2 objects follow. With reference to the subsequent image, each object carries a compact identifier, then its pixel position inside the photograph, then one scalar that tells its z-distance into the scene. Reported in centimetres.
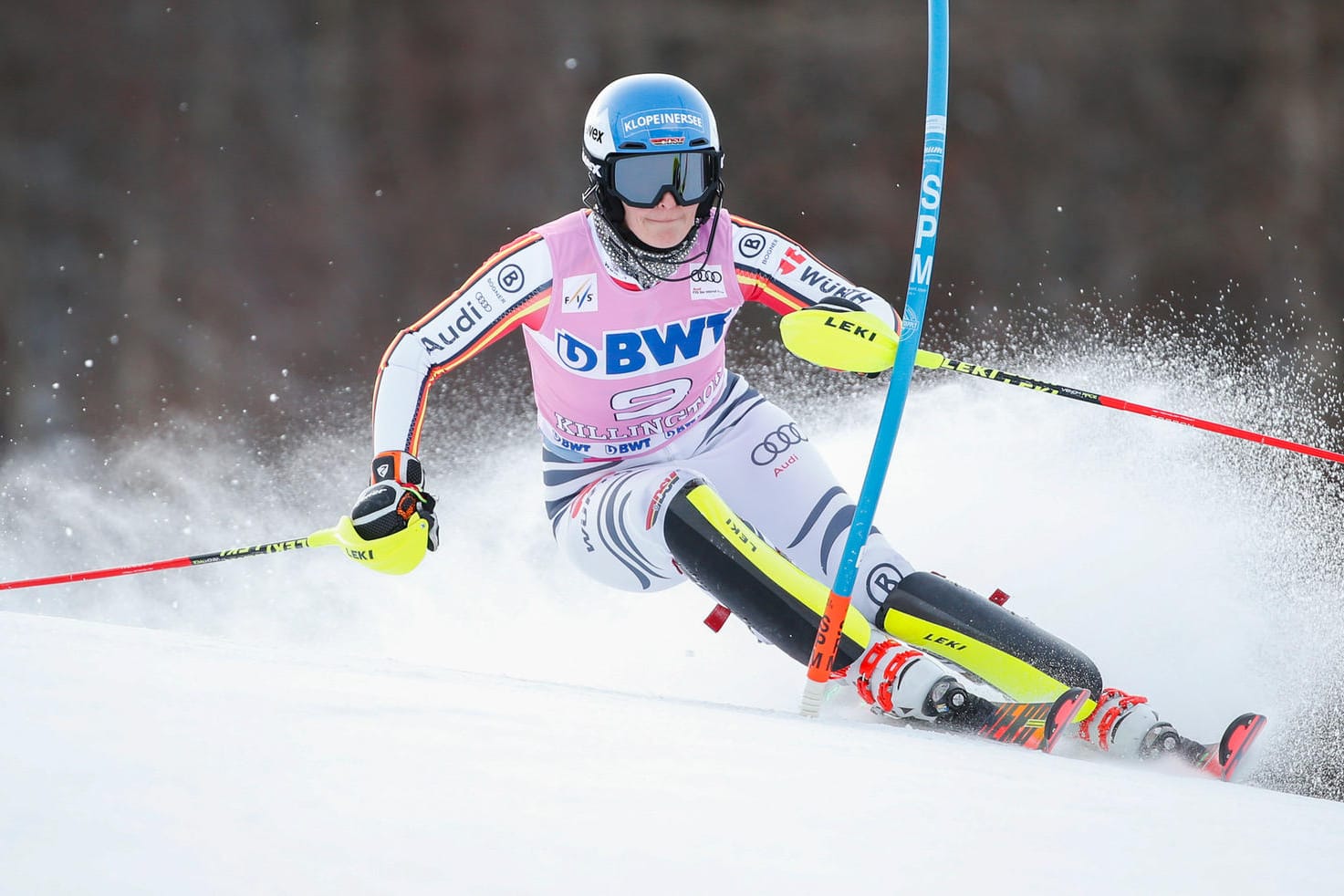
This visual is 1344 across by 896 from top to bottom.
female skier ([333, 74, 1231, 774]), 2261
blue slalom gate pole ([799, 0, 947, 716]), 2248
